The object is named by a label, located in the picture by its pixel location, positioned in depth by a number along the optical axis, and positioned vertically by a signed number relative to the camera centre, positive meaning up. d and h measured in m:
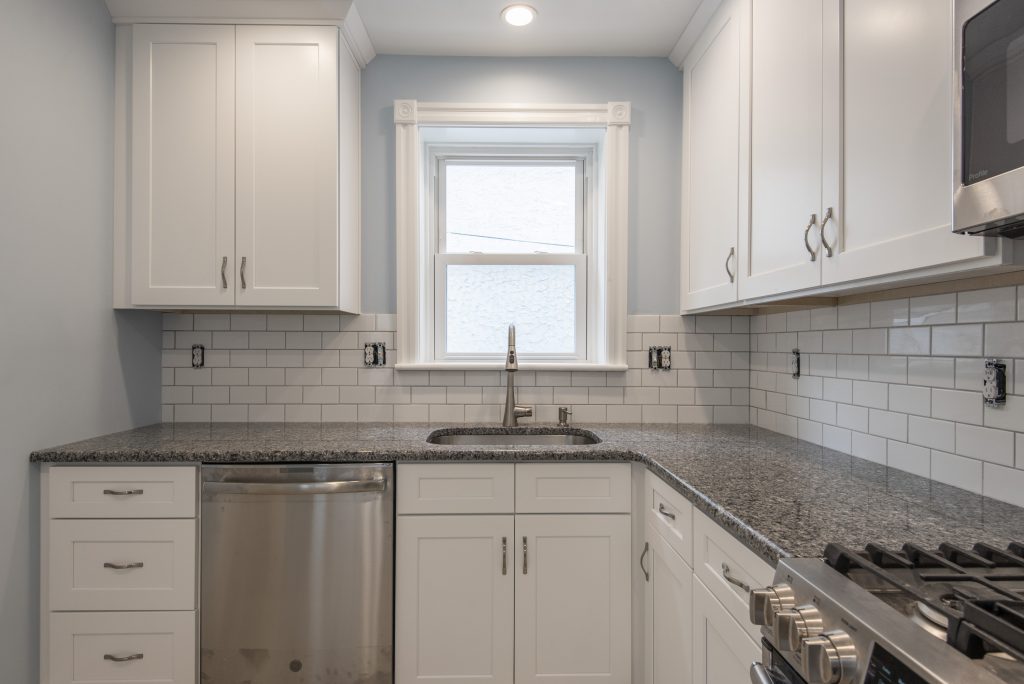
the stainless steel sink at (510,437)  2.26 -0.41
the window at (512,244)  2.53 +0.47
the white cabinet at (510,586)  1.80 -0.82
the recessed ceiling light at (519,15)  2.06 +1.27
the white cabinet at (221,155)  2.07 +0.72
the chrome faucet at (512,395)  2.29 -0.23
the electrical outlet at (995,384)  1.20 -0.09
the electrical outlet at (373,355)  2.39 -0.06
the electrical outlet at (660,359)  2.43 -0.08
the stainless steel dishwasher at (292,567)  1.77 -0.75
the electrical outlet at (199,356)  2.36 -0.07
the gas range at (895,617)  0.56 -0.34
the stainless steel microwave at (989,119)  0.76 +0.33
